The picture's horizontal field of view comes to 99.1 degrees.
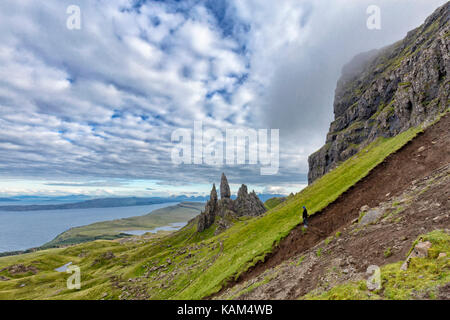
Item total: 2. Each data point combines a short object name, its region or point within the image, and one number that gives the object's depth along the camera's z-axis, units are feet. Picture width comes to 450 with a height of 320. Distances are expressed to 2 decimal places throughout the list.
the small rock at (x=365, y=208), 80.50
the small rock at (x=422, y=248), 34.81
